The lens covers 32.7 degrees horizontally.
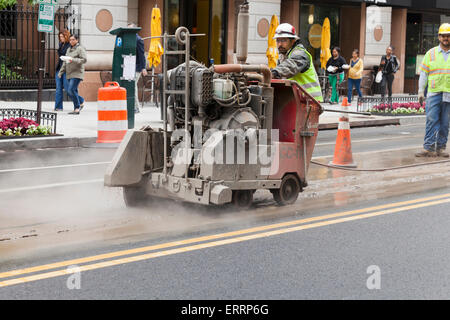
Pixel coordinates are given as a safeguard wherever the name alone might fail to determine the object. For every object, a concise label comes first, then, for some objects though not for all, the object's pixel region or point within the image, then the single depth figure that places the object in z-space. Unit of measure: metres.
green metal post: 15.05
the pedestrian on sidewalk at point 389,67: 25.03
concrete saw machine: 7.26
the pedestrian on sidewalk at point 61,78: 18.34
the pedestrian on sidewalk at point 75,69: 17.98
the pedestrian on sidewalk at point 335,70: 24.06
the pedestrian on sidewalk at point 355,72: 24.58
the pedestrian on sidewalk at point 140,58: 18.50
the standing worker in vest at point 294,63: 8.63
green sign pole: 14.30
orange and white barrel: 12.62
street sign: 14.30
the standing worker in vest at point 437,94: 12.02
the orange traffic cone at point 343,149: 10.87
